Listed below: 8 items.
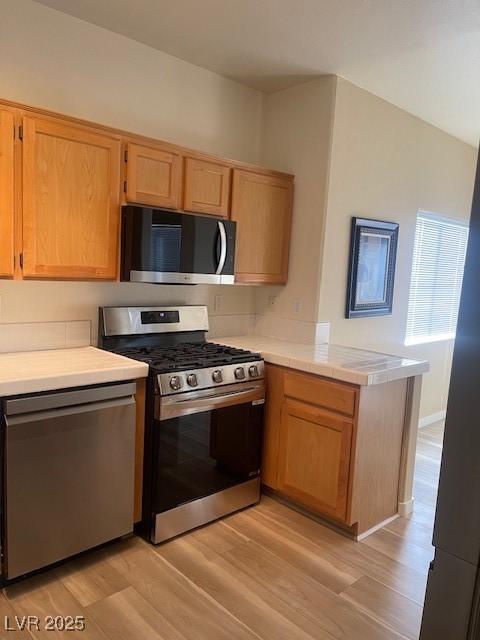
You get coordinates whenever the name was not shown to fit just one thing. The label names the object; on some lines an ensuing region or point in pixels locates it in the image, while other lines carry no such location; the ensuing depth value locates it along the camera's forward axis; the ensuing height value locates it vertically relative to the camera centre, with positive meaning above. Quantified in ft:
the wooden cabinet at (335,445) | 8.45 -3.27
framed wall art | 11.39 +0.11
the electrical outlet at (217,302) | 11.31 -0.93
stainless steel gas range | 8.00 -2.78
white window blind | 14.47 -0.06
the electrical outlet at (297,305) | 11.14 -0.87
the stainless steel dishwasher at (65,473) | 6.54 -3.21
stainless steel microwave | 8.38 +0.25
